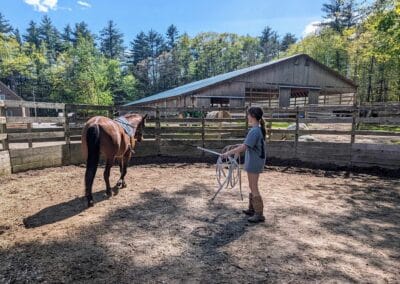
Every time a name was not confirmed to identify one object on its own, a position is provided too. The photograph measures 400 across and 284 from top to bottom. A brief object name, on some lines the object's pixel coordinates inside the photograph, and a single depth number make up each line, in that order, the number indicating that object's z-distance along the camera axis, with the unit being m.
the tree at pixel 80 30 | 71.06
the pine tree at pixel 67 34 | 71.31
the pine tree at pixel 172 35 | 83.44
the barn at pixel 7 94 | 37.44
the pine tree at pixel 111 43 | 77.75
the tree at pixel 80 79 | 36.77
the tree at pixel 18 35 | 69.28
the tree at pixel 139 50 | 77.12
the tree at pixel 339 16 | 48.89
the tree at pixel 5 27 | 65.45
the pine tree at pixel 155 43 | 79.56
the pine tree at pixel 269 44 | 83.50
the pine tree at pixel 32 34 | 68.81
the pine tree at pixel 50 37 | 65.31
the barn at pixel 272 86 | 18.27
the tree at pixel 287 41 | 85.75
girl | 3.83
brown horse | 4.50
